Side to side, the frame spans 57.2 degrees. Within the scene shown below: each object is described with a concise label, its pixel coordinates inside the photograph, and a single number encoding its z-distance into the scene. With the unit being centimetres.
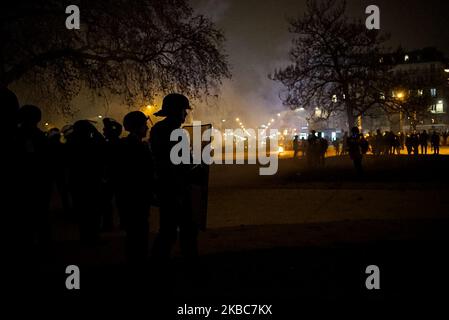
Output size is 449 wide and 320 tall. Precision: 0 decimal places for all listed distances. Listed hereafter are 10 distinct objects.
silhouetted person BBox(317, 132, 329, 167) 2256
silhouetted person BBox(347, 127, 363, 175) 1541
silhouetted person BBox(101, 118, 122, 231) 714
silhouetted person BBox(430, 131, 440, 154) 2821
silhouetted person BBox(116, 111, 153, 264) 458
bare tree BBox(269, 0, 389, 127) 2814
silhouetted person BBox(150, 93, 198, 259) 450
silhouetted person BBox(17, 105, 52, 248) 298
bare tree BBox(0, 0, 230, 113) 1506
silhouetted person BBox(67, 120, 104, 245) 688
